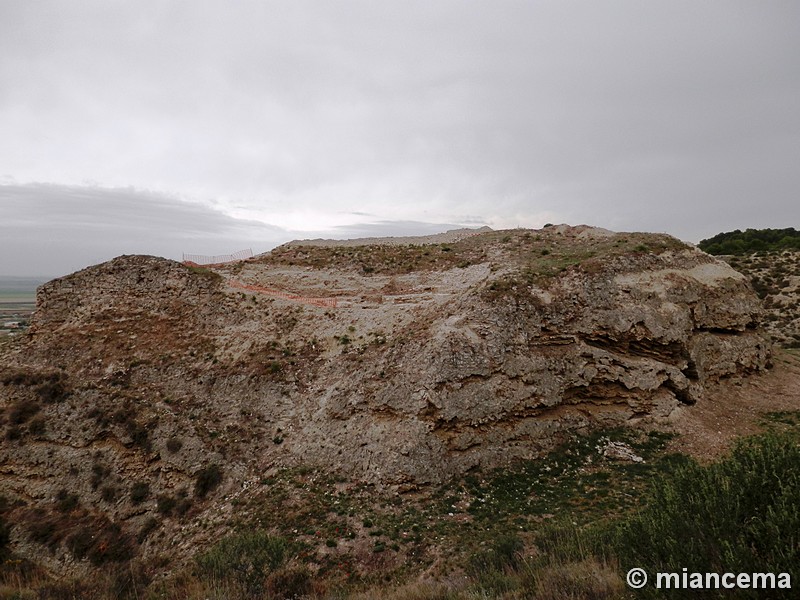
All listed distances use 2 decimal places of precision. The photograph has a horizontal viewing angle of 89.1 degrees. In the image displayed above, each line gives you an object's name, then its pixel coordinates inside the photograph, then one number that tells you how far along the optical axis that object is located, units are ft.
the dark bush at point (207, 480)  56.70
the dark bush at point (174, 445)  61.93
